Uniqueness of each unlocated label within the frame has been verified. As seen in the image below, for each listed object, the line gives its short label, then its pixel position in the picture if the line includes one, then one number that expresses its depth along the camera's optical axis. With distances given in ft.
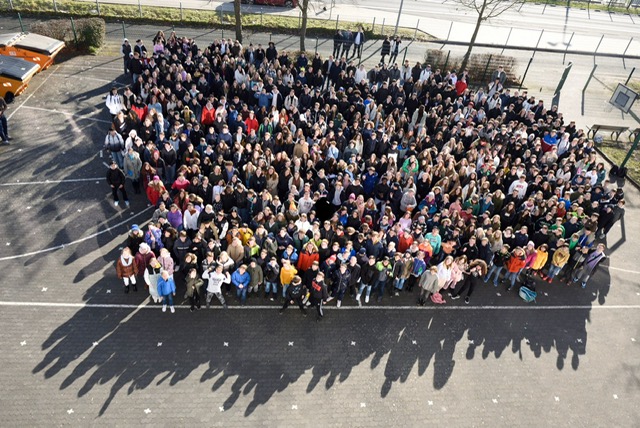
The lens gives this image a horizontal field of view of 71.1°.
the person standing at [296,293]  35.01
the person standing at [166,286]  33.76
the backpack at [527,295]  41.60
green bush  73.87
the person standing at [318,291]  34.65
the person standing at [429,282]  37.48
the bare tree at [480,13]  79.44
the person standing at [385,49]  81.82
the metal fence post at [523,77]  85.68
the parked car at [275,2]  108.37
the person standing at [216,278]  34.71
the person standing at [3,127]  50.47
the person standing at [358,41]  83.29
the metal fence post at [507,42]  101.71
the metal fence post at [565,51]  101.91
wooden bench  72.38
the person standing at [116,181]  42.70
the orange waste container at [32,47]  63.31
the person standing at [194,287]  33.94
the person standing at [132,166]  44.09
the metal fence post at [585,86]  87.04
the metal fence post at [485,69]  85.86
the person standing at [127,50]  65.51
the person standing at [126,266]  34.55
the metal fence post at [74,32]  74.74
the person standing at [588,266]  41.87
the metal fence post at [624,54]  105.08
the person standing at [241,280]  34.83
